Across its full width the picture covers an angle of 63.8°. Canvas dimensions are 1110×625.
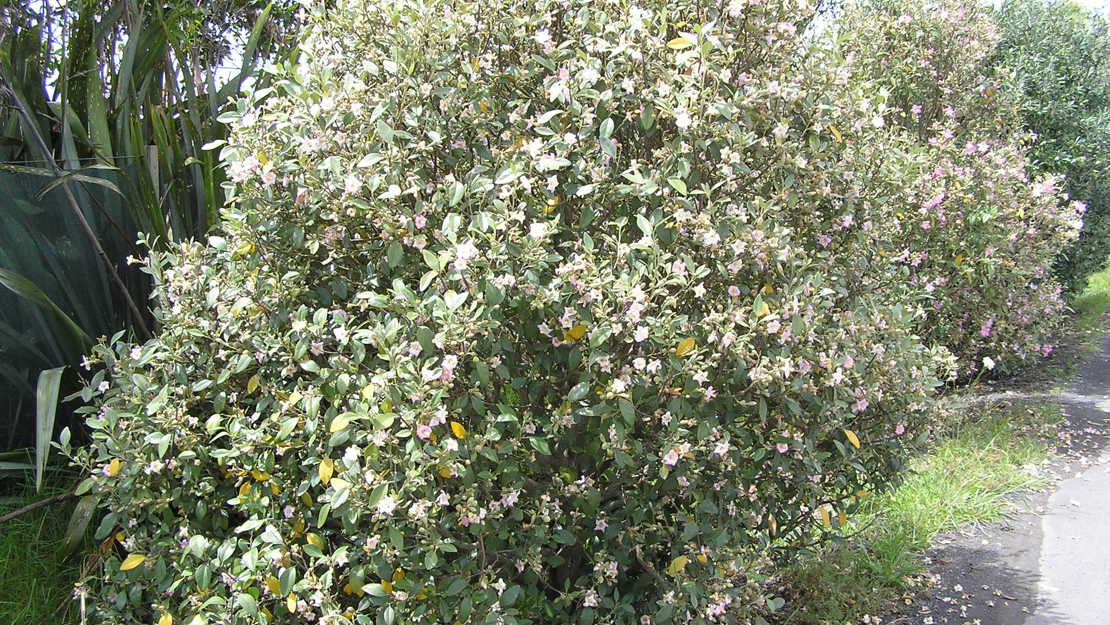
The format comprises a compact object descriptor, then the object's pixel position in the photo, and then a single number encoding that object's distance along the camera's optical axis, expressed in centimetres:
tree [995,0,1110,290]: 829
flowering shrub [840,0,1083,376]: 611
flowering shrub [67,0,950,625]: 221
